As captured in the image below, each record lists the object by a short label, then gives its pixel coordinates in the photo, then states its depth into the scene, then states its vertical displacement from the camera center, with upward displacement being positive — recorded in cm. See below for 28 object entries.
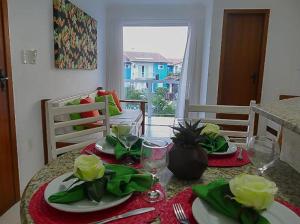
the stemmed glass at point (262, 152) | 79 -25
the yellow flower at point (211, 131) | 106 -24
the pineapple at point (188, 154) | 72 -24
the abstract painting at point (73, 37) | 259 +47
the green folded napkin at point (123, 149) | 90 -30
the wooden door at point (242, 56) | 373 +36
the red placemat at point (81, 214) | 53 -33
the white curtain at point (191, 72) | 449 +9
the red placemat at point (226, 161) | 88 -32
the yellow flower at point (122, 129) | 106 -25
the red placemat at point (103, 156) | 89 -33
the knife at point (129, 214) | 53 -33
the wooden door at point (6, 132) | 177 -48
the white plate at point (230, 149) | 95 -31
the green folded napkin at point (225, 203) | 50 -29
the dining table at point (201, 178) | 66 -34
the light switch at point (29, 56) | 206 +14
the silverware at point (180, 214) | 53 -33
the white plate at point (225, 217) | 51 -31
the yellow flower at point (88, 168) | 58 -24
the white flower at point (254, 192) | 48 -23
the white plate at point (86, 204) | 55 -31
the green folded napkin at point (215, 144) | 98 -29
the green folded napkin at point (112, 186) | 58 -29
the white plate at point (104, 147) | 95 -31
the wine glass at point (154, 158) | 72 -25
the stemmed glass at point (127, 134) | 98 -27
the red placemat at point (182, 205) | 54 -33
